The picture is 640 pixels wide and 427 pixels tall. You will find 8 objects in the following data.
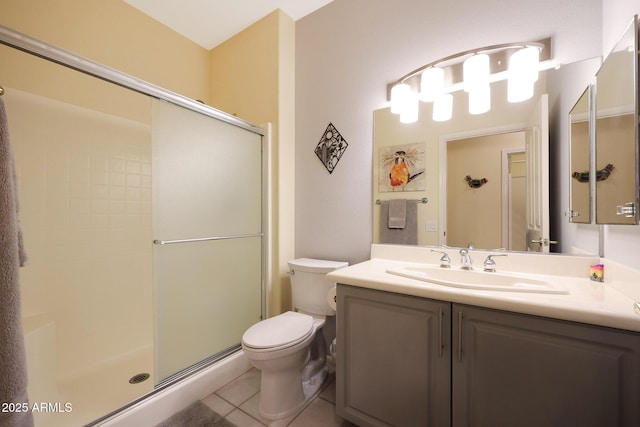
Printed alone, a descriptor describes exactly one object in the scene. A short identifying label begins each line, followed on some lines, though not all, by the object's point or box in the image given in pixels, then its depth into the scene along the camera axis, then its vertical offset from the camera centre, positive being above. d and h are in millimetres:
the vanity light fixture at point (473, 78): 1272 +748
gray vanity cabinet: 766 -553
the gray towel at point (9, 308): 798 -301
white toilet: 1356 -713
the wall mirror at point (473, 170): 1328 +241
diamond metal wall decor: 1923 +502
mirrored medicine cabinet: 842 +285
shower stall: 1480 -132
